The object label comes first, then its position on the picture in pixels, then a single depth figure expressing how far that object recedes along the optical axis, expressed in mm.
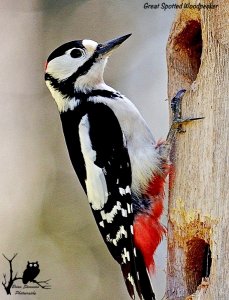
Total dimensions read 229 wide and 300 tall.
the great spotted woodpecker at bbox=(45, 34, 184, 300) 4609
